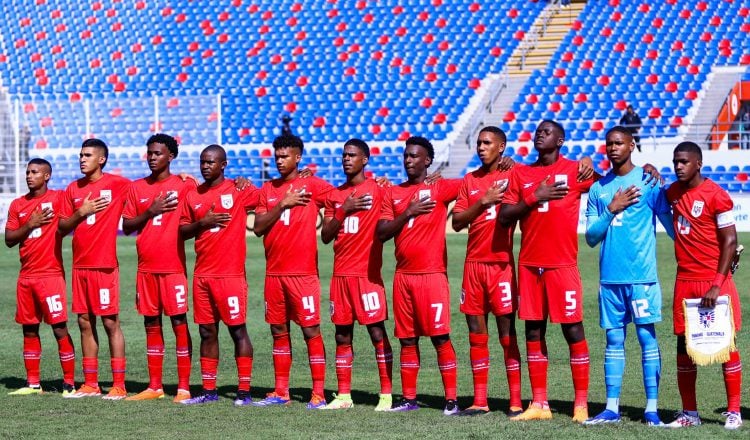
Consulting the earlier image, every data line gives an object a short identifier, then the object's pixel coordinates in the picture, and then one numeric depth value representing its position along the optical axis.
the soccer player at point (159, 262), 19.47
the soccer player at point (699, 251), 16.19
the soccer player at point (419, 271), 18.08
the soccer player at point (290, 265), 18.81
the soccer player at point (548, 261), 17.08
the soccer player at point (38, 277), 20.36
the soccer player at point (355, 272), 18.44
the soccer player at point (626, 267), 16.72
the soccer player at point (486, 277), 17.70
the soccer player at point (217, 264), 19.09
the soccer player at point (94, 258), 19.87
